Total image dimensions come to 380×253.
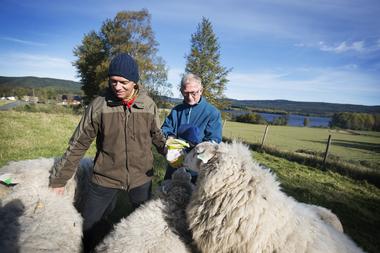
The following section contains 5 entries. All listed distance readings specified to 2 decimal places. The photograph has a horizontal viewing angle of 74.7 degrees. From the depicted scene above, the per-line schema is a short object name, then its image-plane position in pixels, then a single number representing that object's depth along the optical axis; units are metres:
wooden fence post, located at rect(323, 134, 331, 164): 12.97
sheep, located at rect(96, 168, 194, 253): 2.10
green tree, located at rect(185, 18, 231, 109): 26.56
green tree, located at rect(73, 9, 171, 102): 28.39
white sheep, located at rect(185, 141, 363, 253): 1.96
